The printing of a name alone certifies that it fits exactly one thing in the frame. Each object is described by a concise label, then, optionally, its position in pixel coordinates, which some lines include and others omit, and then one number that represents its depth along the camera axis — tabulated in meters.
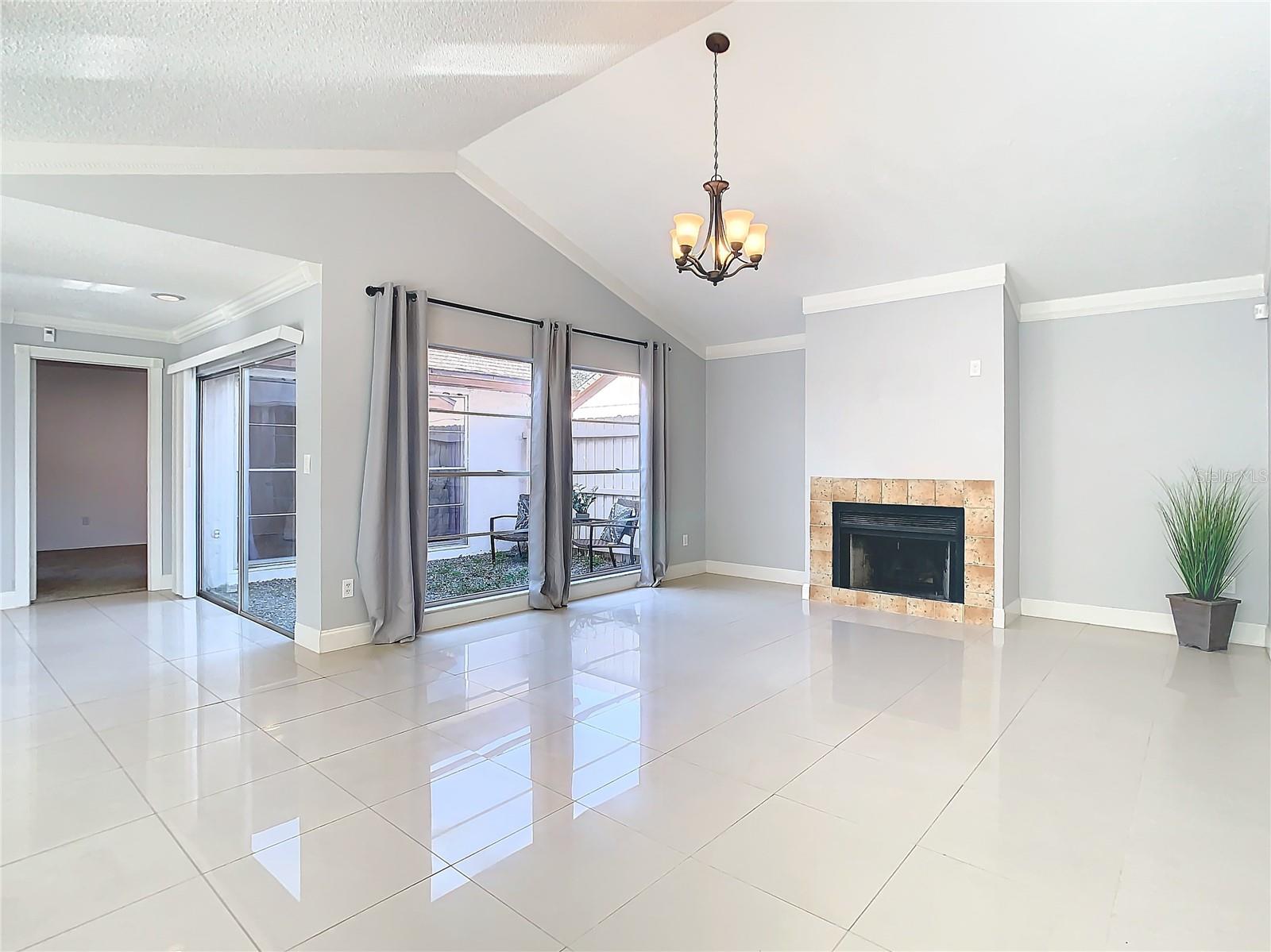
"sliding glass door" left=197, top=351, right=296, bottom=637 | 5.11
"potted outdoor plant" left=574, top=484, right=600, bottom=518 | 6.63
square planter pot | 4.44
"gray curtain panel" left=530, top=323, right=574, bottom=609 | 5.58
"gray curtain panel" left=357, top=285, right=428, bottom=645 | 4.50
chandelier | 3.50
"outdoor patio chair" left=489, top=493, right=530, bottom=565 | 5.83
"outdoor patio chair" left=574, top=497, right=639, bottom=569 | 6.92
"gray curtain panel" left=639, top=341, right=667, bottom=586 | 6.70
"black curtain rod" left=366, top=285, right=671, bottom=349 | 4.56
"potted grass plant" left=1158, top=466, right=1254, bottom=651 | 4.46
